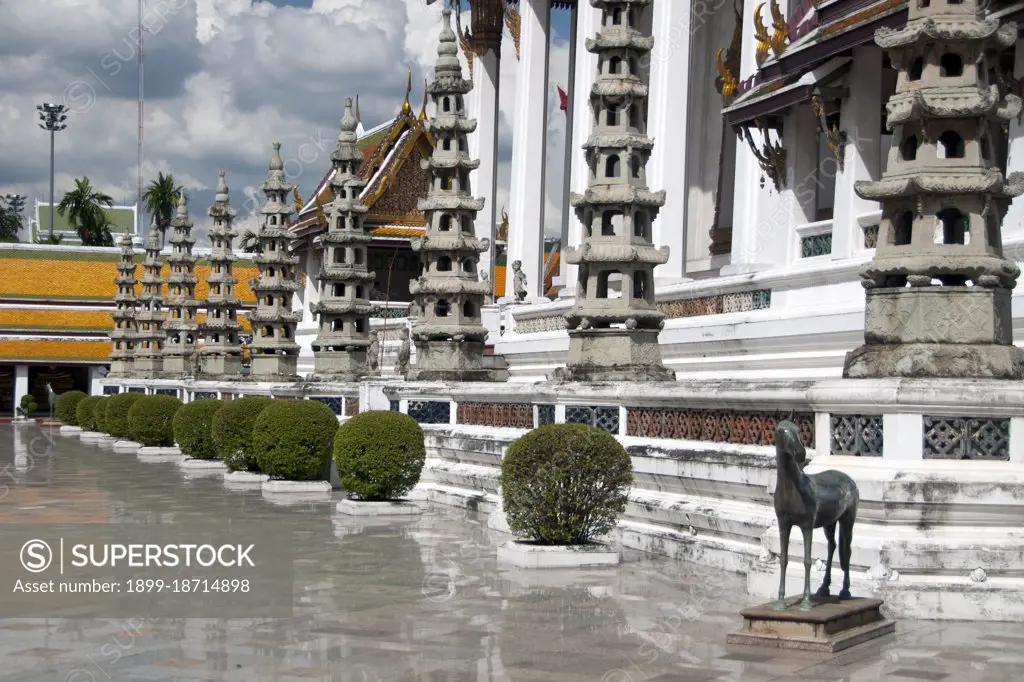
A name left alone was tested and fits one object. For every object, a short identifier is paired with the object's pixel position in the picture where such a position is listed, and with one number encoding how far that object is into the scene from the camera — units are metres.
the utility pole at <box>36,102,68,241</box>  80.81
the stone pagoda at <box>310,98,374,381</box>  29.16
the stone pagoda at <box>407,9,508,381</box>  22.95
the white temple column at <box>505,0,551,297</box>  35.12
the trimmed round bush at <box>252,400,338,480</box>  21.92
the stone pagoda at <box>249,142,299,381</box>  33.34
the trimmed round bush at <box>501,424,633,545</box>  13.53
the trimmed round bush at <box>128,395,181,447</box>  32.75
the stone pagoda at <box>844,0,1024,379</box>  11.23
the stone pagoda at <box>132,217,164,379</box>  53.38
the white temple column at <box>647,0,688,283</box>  27.44
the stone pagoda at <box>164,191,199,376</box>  47.56
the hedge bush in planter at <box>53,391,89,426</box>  48.89
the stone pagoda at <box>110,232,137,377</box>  55.84
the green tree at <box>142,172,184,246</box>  92.31
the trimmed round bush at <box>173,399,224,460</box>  27.78
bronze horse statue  9.24
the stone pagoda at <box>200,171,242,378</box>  41.72
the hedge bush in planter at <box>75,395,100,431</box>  42.94
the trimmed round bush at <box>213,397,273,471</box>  24.59
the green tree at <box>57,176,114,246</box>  93.19
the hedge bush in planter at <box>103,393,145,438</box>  37.53
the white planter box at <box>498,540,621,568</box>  13.46
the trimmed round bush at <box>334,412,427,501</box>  18.72
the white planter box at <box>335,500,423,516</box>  18.78
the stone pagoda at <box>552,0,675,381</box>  16.62
